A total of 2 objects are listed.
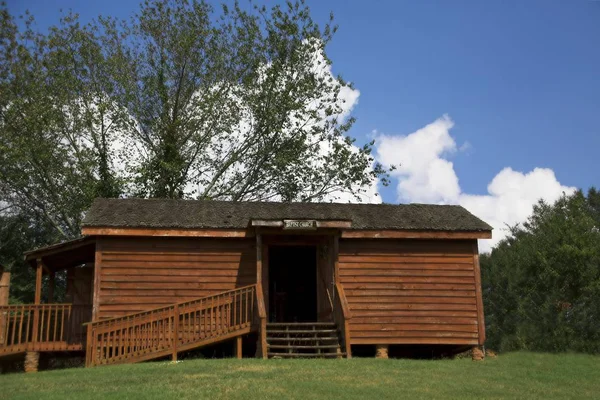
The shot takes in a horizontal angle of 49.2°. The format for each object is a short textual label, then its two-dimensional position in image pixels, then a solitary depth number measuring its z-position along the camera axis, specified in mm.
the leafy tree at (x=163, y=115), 29078
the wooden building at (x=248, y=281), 15945
